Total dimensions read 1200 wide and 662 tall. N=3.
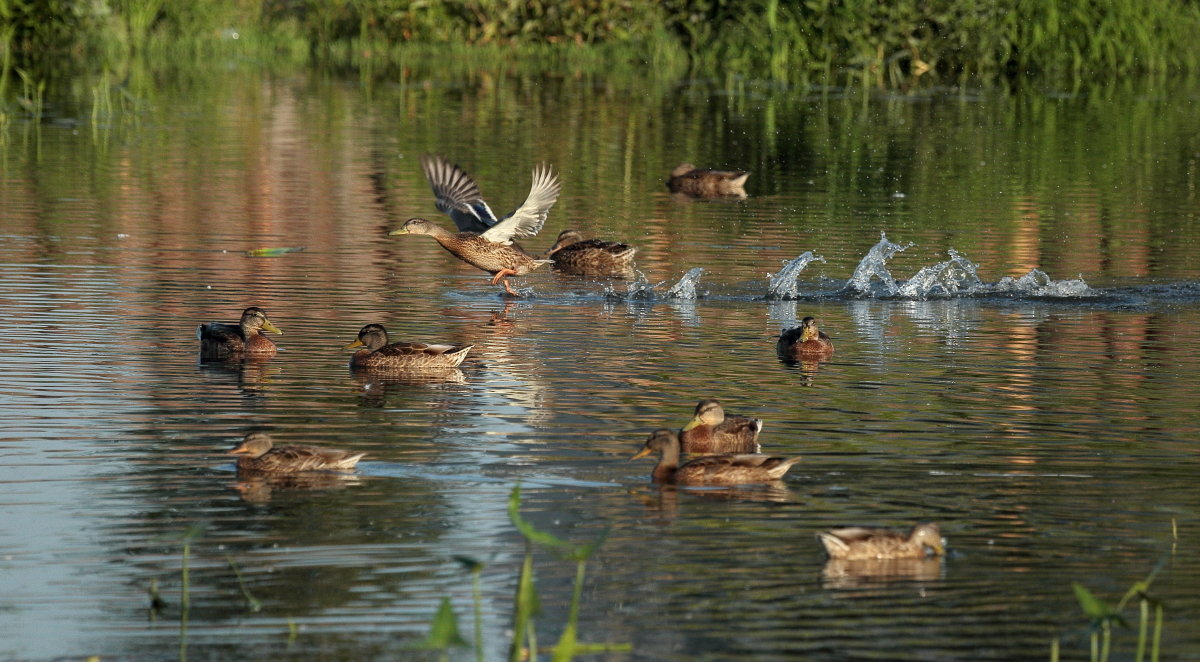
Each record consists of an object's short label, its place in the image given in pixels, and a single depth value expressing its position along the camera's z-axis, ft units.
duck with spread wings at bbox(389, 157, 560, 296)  114.93
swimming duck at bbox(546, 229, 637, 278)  120.98
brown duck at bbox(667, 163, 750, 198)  164.55
